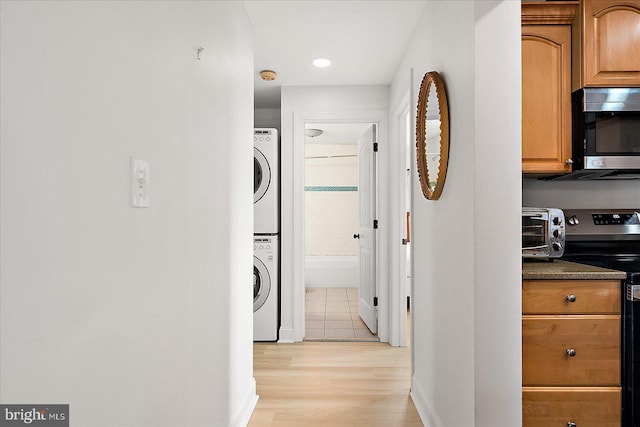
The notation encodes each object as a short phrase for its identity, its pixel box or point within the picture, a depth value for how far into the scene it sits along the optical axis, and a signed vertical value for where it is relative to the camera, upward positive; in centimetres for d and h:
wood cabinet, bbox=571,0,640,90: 220 +91
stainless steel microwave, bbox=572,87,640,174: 220 +47
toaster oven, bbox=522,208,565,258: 213 -8
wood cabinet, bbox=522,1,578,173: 226 +74
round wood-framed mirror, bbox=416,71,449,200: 199 +42
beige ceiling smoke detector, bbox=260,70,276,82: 354 +120
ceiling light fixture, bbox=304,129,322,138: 609 +124
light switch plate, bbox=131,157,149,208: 105 +8
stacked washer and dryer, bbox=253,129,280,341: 393 -23
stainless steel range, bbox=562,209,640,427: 253 -12
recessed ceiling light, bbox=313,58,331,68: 330 +122
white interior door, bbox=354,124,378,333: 412 -10
